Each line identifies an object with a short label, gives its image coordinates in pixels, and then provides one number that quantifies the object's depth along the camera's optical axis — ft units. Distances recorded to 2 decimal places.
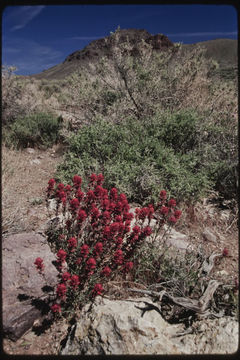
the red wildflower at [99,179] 9.38
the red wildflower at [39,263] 6.51
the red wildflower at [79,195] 8.37
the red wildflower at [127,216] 8.28
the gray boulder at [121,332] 6.17
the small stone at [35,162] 20.03
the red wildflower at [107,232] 7.40
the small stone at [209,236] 11.65
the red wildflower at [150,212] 8.58
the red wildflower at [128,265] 7.85
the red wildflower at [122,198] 8.56
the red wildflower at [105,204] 8.07
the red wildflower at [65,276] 6.49
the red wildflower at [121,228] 7.78
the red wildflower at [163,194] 9.24
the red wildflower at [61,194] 8.41
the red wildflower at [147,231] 7.96
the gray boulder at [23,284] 7.21
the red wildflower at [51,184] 8.82
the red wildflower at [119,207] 8.32
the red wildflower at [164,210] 8.47
